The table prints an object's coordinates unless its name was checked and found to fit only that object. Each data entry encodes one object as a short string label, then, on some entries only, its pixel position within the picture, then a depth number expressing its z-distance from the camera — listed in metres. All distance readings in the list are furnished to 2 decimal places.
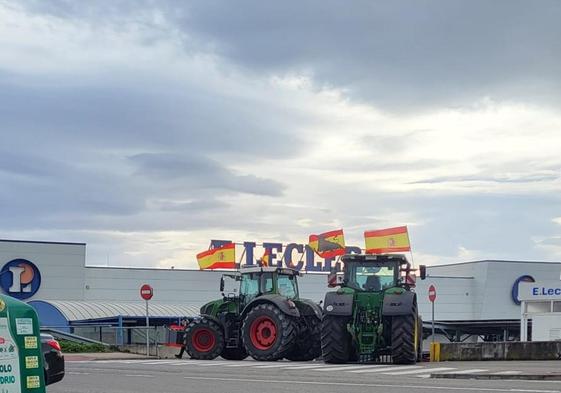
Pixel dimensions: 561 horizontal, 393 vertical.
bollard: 25.95
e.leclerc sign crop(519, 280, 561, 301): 45.38
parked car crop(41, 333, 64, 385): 13.09
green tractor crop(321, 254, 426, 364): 22.31
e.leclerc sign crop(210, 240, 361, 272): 54.69
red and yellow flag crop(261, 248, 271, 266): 54.99
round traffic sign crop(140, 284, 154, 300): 30.94
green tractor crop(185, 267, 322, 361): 24.58
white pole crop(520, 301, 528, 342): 44.36
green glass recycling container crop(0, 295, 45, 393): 7.07
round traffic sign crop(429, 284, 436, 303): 31.39
